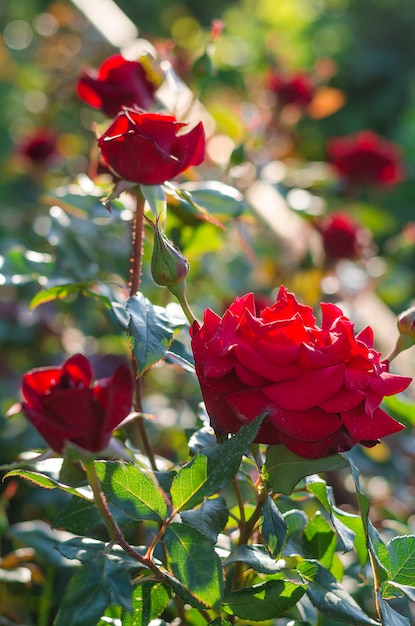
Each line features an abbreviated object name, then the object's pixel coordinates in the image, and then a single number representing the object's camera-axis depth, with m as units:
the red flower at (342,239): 2.21
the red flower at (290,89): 2.49
